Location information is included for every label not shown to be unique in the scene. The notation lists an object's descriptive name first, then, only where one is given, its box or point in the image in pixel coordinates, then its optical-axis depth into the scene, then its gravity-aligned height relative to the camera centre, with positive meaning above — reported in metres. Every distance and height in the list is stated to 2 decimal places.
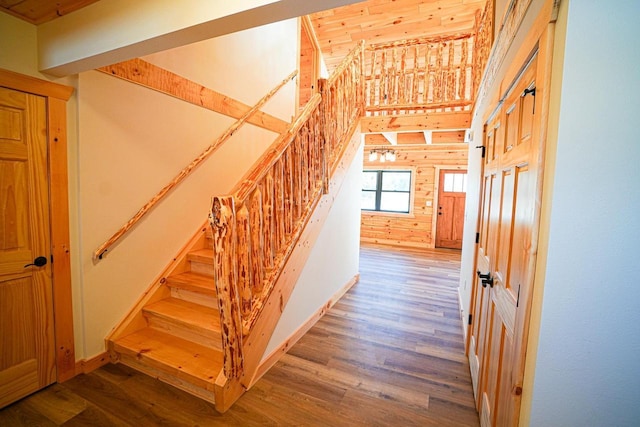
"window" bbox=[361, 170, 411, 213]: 7.77 +0.24
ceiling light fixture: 6.22 +1.08
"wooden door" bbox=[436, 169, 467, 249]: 7.29 -0.19
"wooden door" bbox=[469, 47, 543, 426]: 1.01 -0.24
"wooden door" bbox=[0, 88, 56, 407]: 1.70 -0.39
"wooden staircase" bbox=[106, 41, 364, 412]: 1.70 -0.64
